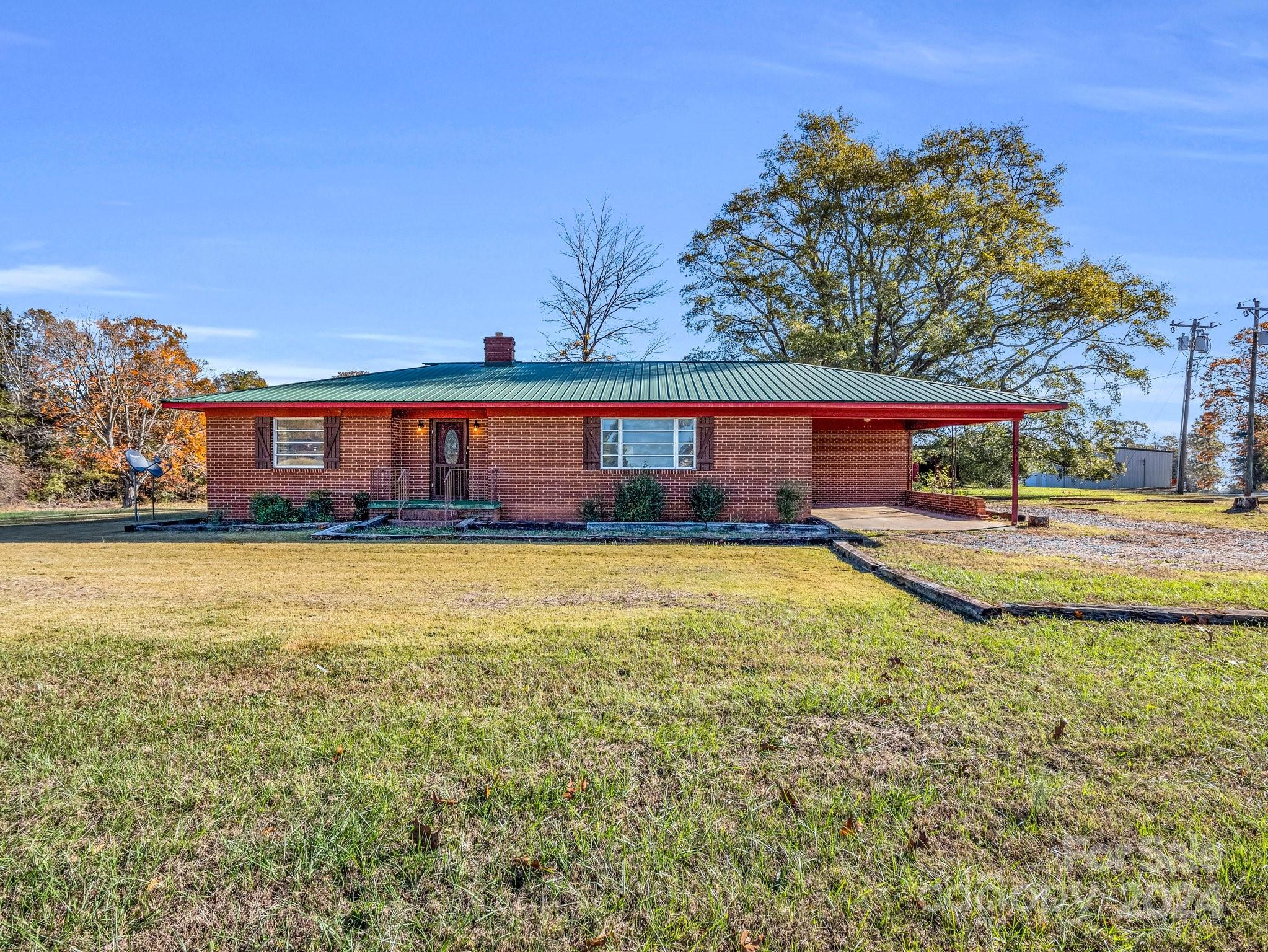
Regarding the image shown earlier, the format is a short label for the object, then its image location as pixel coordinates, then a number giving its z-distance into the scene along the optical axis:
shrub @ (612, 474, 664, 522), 12.70
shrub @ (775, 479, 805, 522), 12.93
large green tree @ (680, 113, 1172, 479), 23.53
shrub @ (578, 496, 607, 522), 13.05
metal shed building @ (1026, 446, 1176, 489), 39.28
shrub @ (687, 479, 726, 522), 12.88
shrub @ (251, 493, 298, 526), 13.01
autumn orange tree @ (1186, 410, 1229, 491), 40.94
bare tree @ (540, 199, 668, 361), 26.83
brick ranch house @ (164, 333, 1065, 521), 12.90
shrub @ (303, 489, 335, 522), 13.20
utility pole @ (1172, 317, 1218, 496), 27.72
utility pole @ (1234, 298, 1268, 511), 19.11
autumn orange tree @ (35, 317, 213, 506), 22.20
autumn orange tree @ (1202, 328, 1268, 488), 33.69
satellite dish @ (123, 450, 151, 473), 13.77
